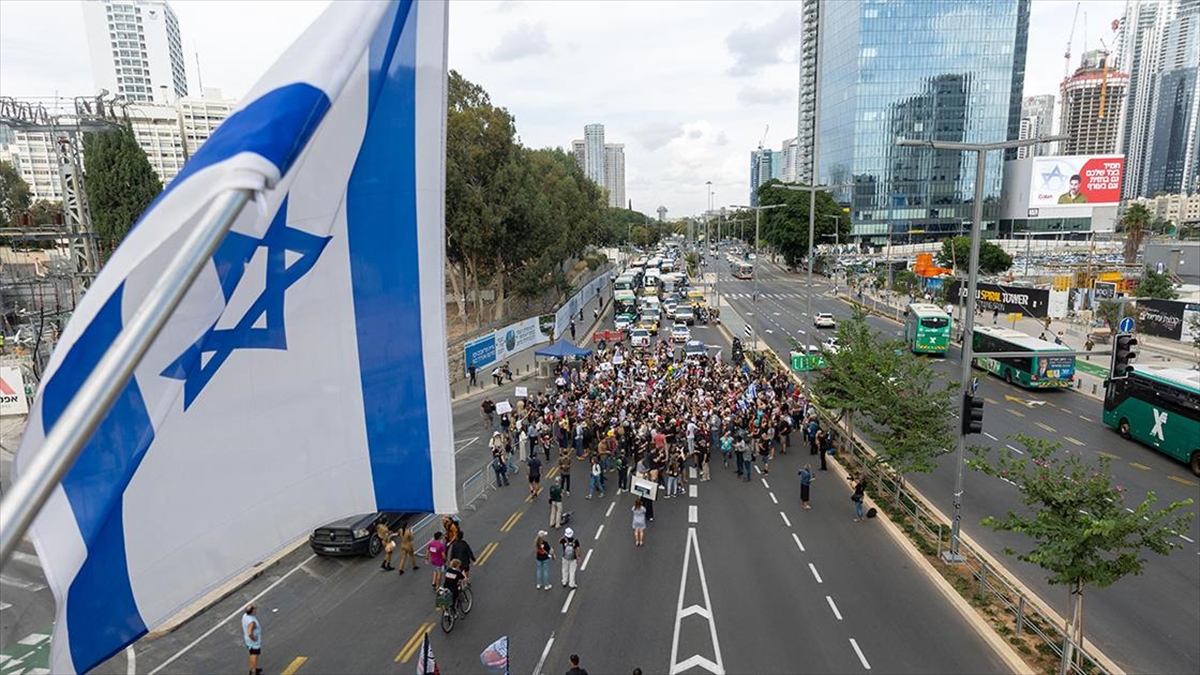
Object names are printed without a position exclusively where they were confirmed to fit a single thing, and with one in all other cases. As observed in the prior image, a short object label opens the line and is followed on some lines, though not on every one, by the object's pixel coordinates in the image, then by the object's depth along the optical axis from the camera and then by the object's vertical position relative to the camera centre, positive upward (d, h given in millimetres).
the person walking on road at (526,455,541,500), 19781 -7471
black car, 16156 -7466
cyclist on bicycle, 12914 -6782
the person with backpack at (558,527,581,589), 14445 -7151
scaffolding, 30578 -834
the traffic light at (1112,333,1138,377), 16016 -3377
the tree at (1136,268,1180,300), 48781 -5442
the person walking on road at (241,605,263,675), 11477 -6912
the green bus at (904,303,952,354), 41375 -7094
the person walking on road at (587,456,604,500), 20062 -7738
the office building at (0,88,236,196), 151750 +21284
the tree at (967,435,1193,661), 10250 -4879
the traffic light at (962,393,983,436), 15109 -4428
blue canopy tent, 33500 -6469
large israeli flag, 3871 -966
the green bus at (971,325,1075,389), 32469 -7430
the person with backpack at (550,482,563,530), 17438 -7487
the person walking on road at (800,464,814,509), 18922 -7391
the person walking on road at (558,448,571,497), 19812 -7113
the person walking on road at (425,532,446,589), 14422 -7047
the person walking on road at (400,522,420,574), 15750 -7580
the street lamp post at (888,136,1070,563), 14672 -1749
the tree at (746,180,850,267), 95875 -1045
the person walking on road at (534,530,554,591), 14148 -7146
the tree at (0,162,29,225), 78750 +4418
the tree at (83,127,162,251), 42156 +2959
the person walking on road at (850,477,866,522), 17984 -7430
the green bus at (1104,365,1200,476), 21594 -6771
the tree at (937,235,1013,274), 73938 -4823
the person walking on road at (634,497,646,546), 16438 -7359
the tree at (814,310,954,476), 17656 -5029
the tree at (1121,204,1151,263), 72750 -1498
